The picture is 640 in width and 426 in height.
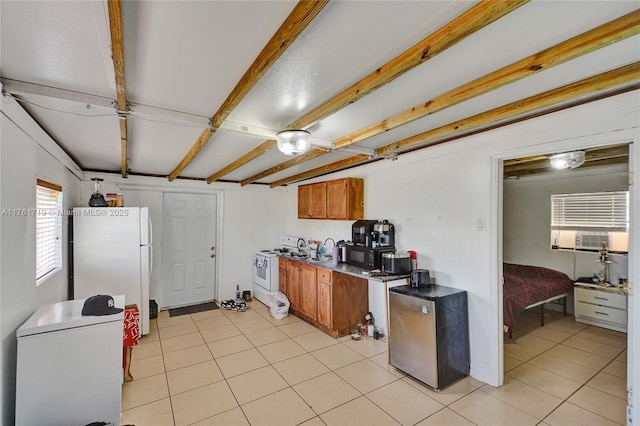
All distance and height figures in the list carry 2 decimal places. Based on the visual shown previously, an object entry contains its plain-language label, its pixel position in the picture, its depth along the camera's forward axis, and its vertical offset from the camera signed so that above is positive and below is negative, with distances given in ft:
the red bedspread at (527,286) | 11.84 -3.36
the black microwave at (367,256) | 11.73 -1.85
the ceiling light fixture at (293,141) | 7.39 +1.89
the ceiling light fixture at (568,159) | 10.31 +2.03
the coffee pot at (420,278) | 9.98 -2.29
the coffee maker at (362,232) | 12.51 -0.86
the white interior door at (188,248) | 16.76 -2.23
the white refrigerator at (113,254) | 11.30 -1.76
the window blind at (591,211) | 14.24 +0.17
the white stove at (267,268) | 16.92 -3.38
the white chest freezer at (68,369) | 5.95 -3.48
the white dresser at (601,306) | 13.10 -4.38
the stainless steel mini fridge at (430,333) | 8.67 -3.83
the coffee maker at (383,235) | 12.10 -0.95
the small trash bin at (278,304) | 15.05 -4.97
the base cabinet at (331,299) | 12.78 -4.07
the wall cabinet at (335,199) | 13.60 +0.67
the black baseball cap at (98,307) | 6.92 -2.34
